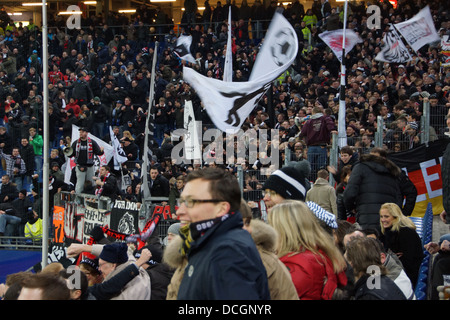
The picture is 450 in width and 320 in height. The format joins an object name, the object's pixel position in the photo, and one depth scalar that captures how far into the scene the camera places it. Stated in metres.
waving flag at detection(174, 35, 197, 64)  21.67
